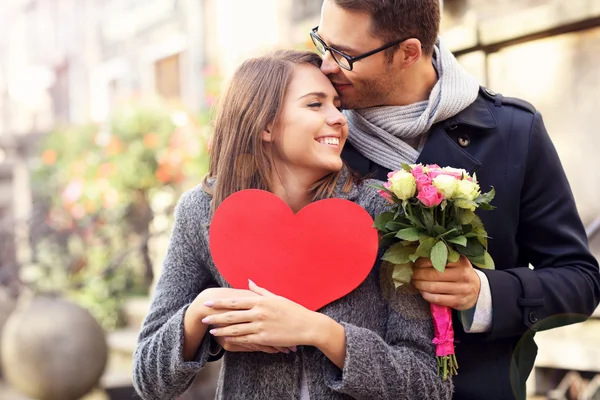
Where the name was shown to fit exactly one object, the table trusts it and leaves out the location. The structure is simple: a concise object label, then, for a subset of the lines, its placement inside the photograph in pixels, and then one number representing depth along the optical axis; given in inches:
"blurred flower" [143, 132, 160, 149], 346.9
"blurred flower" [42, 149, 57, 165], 430.6
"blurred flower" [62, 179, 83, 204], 361.7
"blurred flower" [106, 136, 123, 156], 355.9
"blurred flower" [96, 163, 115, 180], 351.6
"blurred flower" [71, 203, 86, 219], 365.4
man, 80.5
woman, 68.5
